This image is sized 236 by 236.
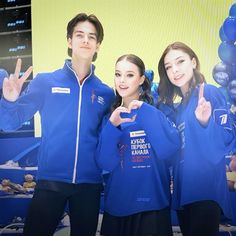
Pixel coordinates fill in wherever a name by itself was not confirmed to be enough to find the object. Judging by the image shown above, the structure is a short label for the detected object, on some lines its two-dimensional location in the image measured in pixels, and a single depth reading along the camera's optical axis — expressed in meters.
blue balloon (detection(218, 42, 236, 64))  2.77
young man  2.61
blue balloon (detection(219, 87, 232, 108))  2.72
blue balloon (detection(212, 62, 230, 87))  2.75
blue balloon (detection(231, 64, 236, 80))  2.75
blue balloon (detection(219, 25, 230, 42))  2.79
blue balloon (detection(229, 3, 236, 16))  2.81
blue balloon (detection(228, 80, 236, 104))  2.73
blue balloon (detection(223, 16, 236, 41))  2.77
